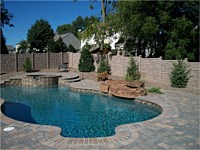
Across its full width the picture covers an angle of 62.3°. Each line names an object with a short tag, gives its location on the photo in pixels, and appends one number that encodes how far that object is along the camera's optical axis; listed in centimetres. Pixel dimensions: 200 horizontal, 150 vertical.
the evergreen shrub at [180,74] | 990
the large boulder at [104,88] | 977
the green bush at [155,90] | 905
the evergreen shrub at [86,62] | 1690
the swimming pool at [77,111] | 589
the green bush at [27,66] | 1721
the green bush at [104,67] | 1529
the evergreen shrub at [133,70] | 1252
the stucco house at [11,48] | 5154
